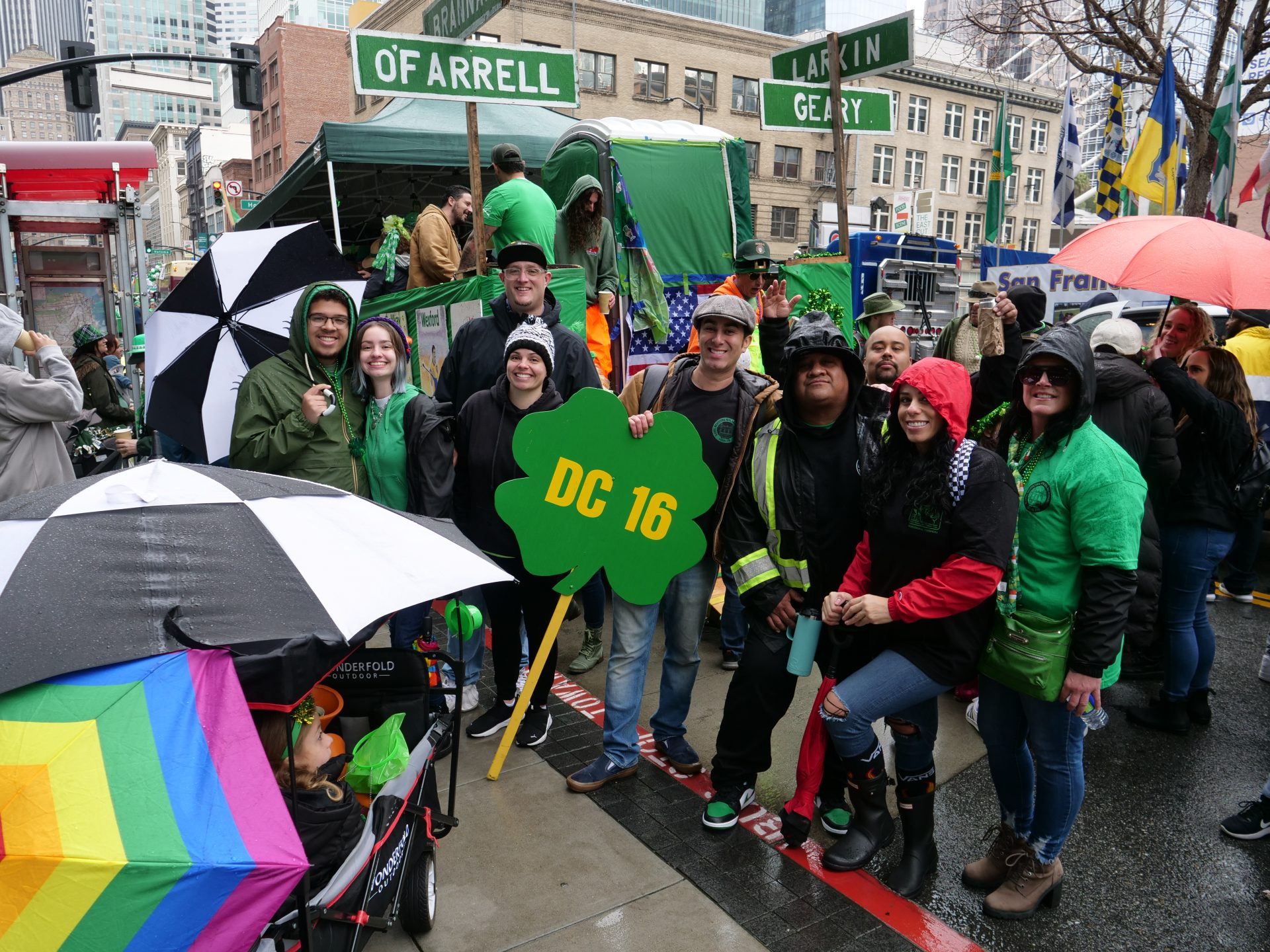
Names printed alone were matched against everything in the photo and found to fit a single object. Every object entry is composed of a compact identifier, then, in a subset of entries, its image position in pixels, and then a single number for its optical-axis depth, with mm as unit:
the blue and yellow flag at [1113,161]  10711
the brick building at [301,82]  56562
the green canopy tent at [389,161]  9578
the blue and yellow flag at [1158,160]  8336
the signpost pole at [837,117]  6211
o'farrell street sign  4949
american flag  7711
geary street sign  6262
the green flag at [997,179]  14414
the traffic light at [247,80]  17391
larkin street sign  5922
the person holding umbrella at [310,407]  3805
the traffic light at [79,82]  15961
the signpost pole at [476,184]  5520
